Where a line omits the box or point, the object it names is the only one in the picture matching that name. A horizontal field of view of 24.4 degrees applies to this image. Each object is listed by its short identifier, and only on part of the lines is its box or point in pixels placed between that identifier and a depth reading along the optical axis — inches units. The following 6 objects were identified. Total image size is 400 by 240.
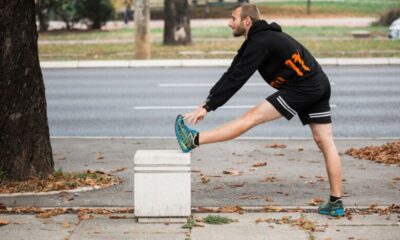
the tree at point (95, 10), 1549.0
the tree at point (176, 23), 1147.3
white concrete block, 286.2
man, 292.0
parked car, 1235.5
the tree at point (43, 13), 1491.1
